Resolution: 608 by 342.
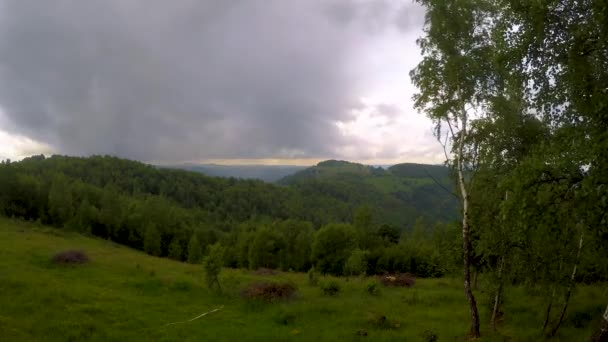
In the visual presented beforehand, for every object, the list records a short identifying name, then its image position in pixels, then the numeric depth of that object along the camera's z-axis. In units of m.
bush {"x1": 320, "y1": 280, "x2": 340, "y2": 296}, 23.58
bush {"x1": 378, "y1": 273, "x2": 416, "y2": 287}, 28.08
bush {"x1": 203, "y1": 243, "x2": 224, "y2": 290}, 21.22
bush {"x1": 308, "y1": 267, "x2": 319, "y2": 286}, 26.77
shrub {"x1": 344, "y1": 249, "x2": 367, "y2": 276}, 42.72
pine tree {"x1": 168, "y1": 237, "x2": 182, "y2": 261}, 75.19
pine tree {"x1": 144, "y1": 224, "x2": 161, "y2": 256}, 73.56
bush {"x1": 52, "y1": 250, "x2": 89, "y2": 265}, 26.68
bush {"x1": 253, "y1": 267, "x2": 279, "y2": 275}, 31.94
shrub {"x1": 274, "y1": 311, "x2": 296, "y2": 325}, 16.89
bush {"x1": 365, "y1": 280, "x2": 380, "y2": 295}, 24.09
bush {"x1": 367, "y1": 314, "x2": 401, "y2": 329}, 16.42
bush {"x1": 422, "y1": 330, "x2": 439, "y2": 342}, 13.69
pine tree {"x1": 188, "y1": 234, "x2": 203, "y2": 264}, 67.81
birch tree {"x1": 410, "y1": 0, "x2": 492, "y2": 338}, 13.88
